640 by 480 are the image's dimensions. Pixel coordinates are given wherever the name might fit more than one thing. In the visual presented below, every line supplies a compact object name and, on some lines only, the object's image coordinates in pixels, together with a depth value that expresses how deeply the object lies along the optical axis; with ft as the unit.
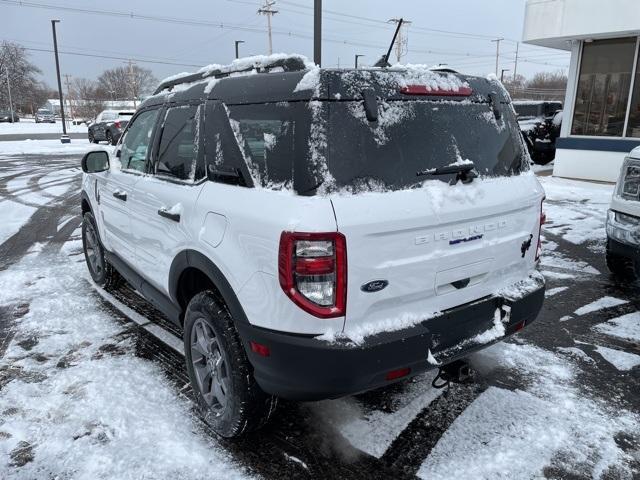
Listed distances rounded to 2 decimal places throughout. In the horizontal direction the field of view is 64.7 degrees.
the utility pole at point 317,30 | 32.14
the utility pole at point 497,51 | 258.61
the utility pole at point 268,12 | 143.02
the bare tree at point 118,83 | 280.31
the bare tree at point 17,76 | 226.99
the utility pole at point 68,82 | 276.21
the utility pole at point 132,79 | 231.81
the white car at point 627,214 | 15.03
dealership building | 37.63
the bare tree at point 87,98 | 228.22
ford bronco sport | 7.32
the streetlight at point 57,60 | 89.40
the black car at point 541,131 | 54.95
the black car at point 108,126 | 83.25
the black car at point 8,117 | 192.64
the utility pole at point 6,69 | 222.28
